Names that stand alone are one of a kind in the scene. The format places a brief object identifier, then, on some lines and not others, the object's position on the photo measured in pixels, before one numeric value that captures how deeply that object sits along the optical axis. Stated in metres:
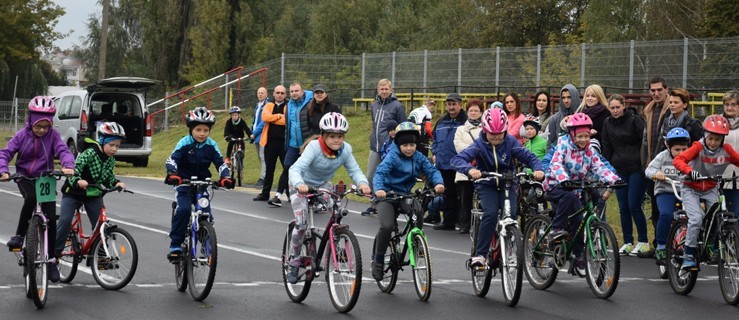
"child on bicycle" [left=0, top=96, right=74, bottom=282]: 11.34
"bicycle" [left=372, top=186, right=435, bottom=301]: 10.91
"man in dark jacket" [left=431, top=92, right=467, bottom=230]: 17.17
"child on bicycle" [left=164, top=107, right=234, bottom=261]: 11.34
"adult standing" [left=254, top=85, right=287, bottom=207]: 20.83
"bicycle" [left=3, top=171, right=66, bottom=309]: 10.42
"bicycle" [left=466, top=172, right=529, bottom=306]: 10.74
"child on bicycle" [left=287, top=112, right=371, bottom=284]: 10.99
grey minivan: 28.86
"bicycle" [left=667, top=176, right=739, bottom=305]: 11.08
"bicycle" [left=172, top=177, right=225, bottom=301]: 10.83
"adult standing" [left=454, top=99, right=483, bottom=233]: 16.39
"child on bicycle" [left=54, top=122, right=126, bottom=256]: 11.56
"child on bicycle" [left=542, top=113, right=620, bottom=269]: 11.90
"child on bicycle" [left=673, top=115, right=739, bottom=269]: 11.66
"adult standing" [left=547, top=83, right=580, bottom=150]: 15.89
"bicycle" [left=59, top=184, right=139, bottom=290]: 11.47
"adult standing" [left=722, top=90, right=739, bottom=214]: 12.73
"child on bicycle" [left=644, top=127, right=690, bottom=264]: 12.60
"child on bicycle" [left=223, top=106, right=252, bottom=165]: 25.27
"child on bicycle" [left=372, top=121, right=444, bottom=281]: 11.22
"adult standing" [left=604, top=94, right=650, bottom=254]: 14.49
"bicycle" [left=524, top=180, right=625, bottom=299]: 11.14
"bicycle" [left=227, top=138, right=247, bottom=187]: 24.88
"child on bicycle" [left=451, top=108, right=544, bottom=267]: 11.29
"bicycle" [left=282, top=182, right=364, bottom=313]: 10.35
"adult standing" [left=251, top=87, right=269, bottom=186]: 23.09
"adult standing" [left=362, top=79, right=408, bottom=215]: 18.36
